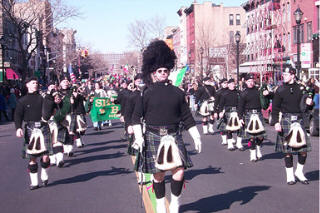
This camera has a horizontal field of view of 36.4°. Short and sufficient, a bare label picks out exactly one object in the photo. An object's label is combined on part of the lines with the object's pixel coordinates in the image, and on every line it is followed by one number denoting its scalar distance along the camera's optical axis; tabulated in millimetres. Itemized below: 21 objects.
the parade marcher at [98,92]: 19672
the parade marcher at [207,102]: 17359
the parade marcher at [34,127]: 8297
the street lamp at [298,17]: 22109
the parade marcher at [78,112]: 13109
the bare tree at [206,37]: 62109
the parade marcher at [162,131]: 5875
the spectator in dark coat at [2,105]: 26539
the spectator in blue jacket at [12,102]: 27078
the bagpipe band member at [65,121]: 10914
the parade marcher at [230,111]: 12688
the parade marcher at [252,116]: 10844
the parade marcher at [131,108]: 7925
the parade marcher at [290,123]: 8070
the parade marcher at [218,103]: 13603
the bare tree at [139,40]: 62906
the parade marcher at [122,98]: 13045
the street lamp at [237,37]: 28000
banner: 19234
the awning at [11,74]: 42038
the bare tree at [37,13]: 36312
